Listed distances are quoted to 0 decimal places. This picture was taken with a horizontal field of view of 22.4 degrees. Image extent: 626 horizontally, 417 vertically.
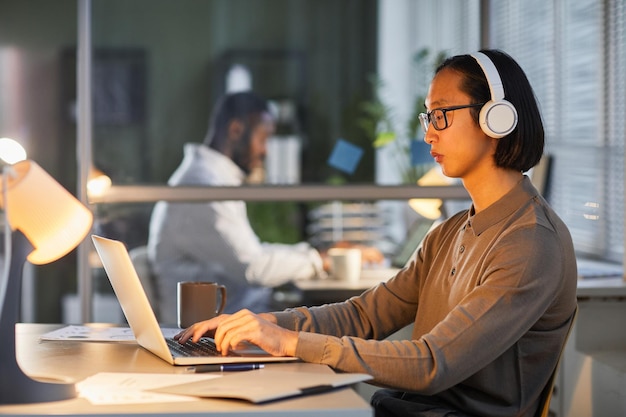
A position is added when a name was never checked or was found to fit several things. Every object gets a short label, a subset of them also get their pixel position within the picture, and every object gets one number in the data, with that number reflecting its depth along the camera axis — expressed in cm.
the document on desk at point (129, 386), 276
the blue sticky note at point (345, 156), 514
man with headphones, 301
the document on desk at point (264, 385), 275
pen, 297
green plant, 512
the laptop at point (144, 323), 296
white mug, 488
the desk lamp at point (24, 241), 273
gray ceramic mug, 346
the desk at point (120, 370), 268
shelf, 489
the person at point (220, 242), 501
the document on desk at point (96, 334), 334
